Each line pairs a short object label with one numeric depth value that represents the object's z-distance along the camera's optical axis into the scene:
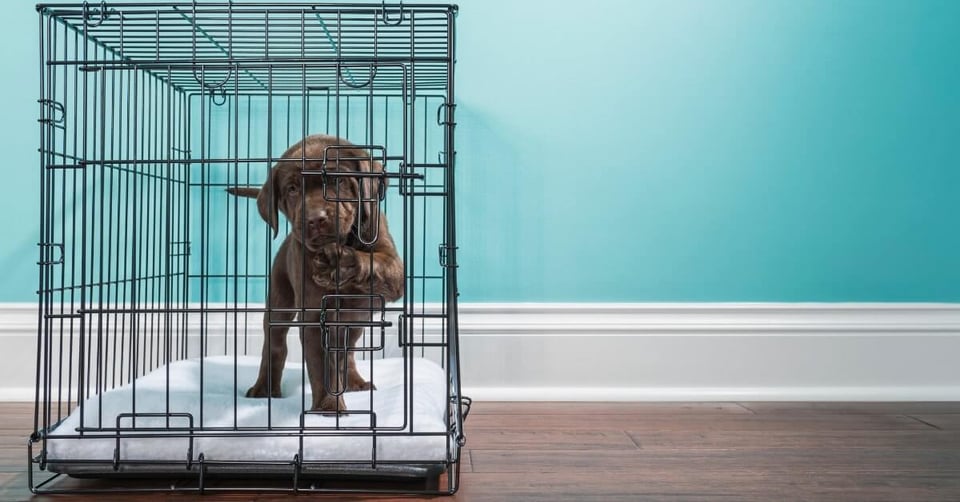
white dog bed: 1.43
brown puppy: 1.44
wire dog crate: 1.43
